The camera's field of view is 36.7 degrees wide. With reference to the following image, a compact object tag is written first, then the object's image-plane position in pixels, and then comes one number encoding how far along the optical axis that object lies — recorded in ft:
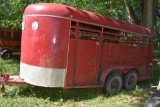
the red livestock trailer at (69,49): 20.45
